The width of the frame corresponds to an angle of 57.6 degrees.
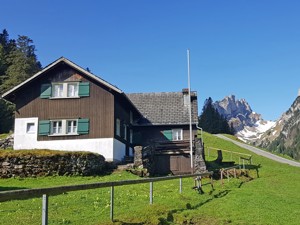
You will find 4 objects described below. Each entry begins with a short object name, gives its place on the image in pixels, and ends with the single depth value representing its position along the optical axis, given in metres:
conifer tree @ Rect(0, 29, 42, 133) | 44.50
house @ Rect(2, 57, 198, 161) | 23.44
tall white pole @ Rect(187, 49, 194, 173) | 22.81
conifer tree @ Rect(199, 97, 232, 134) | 70.34
